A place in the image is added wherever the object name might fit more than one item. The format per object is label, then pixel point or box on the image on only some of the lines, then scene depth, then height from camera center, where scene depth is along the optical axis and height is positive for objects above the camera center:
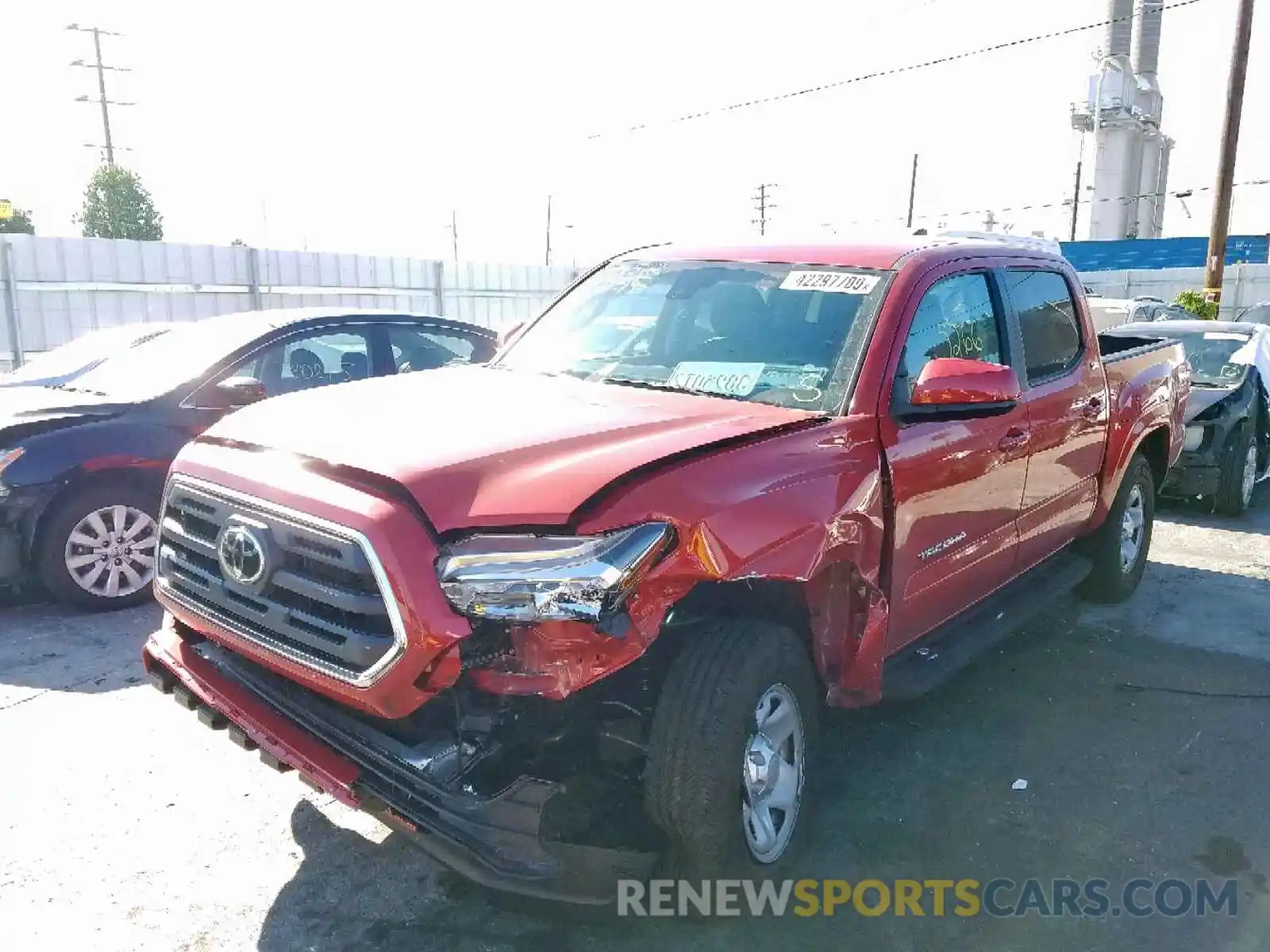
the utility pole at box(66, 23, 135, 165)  46.97 +9.33
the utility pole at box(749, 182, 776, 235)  66.94 +4.87
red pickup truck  2.40 -0.75
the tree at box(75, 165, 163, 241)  50.03 +3.25
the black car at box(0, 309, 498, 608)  5.33 -0.86
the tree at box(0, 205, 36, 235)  50.84 +2.45
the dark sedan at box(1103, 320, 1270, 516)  8.21 -1.30
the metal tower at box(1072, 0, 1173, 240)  51.28 +8.04
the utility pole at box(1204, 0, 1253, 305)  18.09 +2.81
